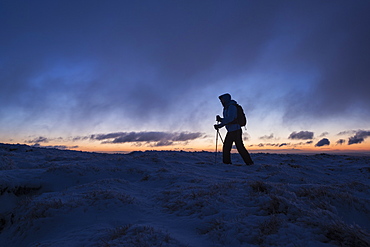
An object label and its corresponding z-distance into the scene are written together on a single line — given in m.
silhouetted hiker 10.74
